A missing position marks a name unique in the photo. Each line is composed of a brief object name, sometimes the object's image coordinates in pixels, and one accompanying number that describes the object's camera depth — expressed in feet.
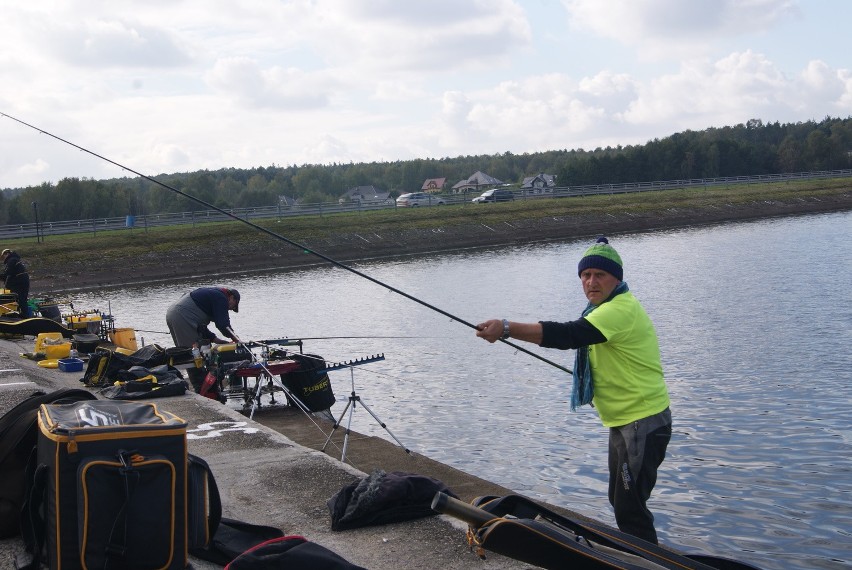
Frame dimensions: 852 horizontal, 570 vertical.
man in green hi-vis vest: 17.46
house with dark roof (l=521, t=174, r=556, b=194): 402.93
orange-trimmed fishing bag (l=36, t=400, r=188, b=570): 15.38
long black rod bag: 15.19
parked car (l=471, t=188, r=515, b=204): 235.20
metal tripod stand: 32.29
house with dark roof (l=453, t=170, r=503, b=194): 447.01
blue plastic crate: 44.98
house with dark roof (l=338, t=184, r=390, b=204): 458.09
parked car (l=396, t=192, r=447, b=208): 231.09
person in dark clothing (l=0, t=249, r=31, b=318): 70.54
